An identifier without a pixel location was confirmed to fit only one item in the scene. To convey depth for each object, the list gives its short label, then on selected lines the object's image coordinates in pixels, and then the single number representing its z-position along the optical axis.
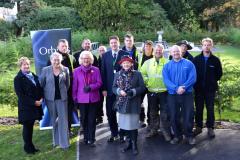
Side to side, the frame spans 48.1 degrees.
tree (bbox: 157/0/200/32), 25.87
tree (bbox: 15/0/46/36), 22.52
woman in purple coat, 4.88
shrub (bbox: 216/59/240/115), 5.95
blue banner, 5.47
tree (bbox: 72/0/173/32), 22.41
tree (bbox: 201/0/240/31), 24.99
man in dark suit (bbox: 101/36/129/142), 5.09
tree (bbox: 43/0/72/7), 26.30
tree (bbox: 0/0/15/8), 22.91
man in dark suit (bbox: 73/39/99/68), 5.46
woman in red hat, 4.61
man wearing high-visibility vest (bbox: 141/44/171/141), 4.95
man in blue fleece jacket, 4.77
